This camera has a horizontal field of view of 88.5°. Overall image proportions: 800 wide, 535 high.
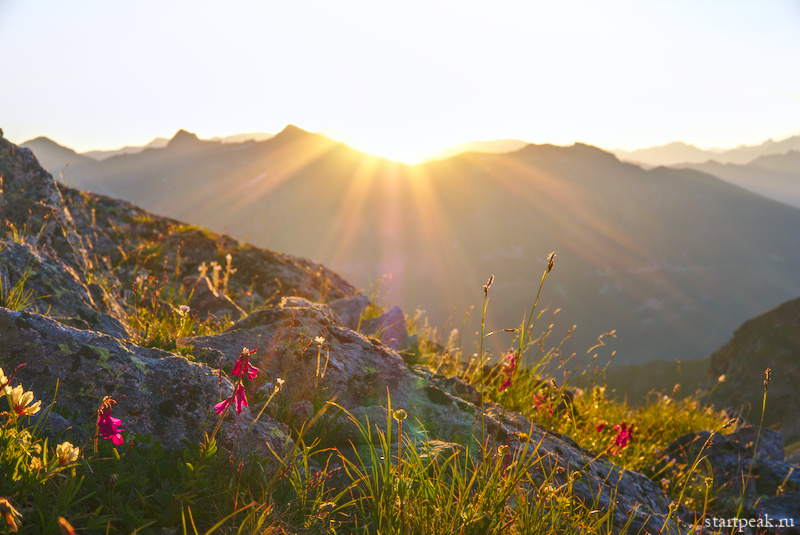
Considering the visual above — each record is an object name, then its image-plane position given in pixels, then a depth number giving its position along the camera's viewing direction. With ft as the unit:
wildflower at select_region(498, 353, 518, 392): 14.70
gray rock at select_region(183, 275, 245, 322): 18.08
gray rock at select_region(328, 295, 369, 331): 19.87
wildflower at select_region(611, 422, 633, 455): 13.51
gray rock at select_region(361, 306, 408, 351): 18.25
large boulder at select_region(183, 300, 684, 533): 9.73
